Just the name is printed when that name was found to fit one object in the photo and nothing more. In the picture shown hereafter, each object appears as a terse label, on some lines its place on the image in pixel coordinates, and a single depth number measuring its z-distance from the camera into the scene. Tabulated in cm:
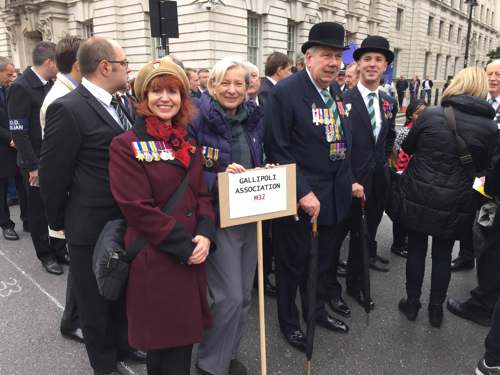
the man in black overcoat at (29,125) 403
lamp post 1978
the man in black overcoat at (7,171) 503
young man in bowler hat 331
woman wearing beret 183
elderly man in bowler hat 259
